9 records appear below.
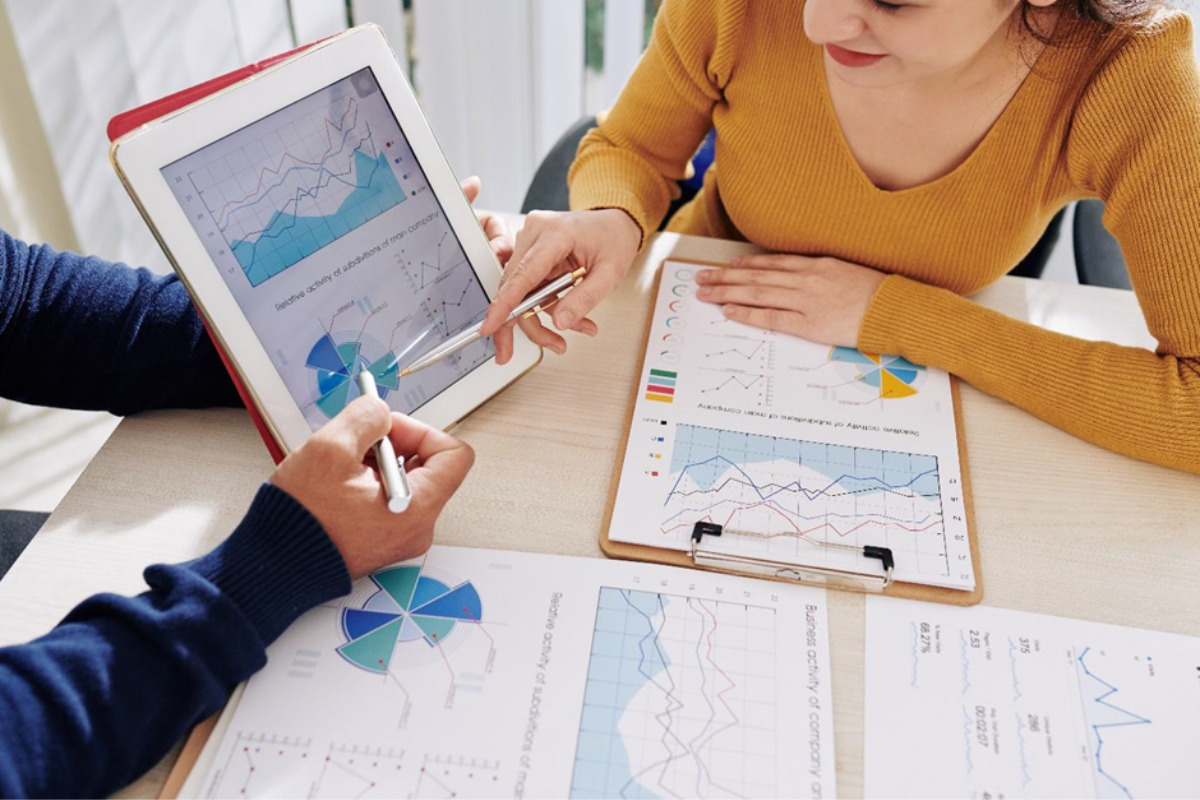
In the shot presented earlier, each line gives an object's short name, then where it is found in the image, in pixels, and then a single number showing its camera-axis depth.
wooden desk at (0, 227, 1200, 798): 0.69
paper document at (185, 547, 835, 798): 0.59
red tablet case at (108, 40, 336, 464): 0.66
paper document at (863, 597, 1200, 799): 0.60
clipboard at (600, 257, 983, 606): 0.70
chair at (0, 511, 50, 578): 0.94
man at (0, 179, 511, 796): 0.56
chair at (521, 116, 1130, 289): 1.16
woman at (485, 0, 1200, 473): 0.80
